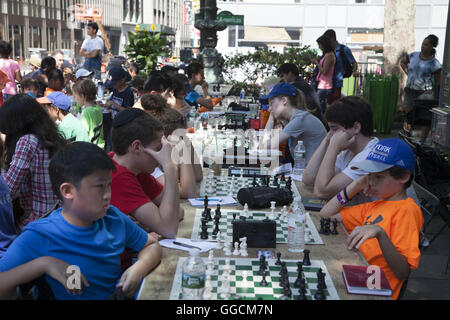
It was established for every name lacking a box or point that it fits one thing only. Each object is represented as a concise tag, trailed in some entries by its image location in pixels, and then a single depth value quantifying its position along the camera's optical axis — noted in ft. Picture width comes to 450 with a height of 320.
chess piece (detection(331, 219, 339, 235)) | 9.18
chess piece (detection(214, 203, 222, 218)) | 9.60
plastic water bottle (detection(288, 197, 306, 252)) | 8.17
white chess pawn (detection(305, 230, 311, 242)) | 8.72
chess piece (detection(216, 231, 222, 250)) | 8.33
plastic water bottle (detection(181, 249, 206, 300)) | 6.48
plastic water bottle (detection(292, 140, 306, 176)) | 14.94
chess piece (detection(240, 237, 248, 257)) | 7.95
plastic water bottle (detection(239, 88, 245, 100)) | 32.96
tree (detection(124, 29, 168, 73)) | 39.88
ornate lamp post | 38.45
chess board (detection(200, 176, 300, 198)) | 11.85
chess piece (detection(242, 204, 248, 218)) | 10.17
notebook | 6.71
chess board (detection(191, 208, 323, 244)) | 8.86
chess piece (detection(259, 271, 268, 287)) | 7.02
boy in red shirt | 8.75
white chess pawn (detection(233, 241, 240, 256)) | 8.02
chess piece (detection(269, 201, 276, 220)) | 10.02
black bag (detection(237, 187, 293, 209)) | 10.61
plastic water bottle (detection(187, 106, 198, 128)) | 21.33
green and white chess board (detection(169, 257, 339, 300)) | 6.71
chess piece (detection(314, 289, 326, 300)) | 6.53
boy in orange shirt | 7.66
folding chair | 11.96
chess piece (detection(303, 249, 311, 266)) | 7.69
